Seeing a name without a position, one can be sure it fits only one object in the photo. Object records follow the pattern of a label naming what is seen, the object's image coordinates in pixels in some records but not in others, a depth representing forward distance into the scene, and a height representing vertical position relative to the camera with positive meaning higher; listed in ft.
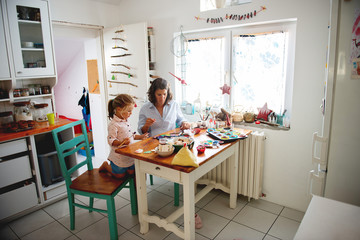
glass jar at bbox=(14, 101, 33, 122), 8.82 -1.17
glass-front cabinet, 8.05 +1.38
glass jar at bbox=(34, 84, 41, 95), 9.29 -0.45
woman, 8.51 -1.29
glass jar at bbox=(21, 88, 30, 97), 8.87 -0.49
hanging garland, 7.91 +1.88
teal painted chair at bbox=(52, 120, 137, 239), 6.66 -3.01
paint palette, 7.26 -1.84
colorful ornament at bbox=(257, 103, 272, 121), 8.55 -1.35
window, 8.15 +0.27
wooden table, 5.85 -2.39
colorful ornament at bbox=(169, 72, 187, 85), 10.24 -0.26
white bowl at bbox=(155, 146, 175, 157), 6.02 -1.88
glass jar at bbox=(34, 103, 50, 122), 9.43 -1.30
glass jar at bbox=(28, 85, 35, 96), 9.11 -0.44
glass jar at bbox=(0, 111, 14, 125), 8.53 -1.33
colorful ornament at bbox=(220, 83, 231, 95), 9.14 -0.54
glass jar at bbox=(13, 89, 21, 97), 8.65 -0.49
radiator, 8.17 -3.22
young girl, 7.06 -1.65
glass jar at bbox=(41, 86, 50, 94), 9.50 -0.45
